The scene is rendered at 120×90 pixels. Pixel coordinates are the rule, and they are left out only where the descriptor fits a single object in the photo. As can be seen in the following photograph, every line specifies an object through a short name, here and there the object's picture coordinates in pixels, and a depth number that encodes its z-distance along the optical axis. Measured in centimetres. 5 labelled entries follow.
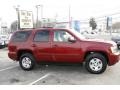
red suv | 413
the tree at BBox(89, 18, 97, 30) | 4710
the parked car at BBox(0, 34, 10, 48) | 986
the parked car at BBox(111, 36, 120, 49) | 886
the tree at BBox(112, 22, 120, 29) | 5245
